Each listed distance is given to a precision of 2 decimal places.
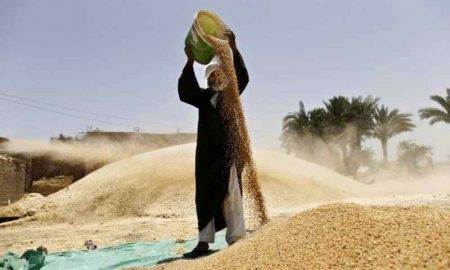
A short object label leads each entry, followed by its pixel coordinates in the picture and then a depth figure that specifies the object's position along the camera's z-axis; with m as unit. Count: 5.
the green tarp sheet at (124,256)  4.14
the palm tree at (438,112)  23.88
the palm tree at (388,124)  29.84
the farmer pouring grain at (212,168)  4.04
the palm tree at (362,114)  30.27
